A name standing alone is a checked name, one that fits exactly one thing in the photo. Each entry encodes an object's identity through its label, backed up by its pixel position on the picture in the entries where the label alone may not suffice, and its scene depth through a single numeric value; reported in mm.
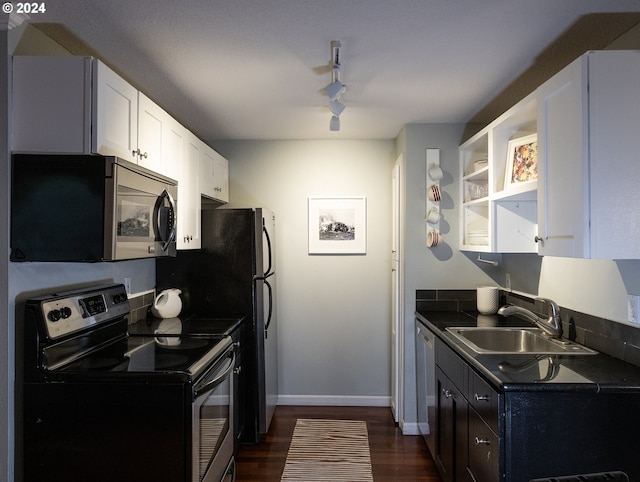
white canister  3215
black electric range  1808
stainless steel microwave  1777
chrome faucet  2410
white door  3520
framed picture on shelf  2332
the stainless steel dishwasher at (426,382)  2840
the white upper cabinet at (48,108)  1776
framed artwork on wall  3990
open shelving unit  2445
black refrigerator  3199
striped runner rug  2832
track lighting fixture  2076
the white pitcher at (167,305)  3004
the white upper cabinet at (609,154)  1684
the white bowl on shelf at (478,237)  2951
